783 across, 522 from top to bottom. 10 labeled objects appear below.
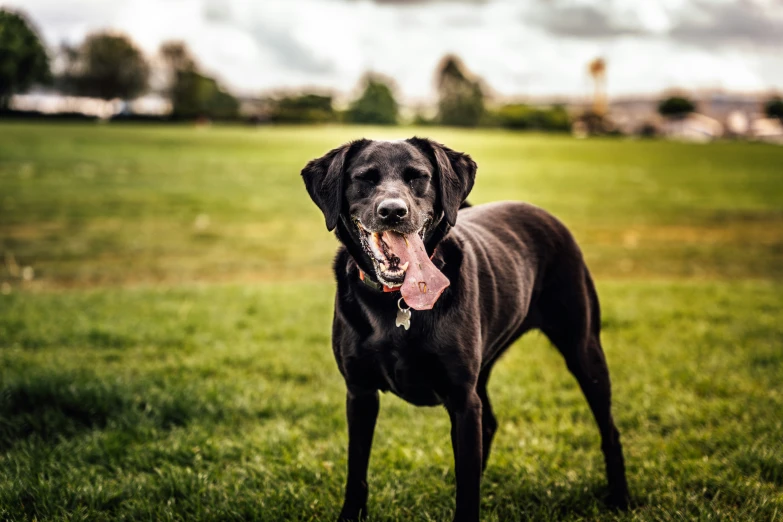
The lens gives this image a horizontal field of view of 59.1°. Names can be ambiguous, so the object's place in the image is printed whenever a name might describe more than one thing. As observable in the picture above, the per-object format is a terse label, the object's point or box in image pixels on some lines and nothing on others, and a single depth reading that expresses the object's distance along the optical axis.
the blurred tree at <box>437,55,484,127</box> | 97.44
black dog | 3.21
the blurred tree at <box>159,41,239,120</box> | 103.31
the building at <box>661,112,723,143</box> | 108.70
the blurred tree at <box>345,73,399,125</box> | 87.75
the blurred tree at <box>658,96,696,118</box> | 124.12
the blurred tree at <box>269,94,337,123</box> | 95.19
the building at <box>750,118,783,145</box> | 99.00
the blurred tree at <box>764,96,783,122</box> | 109.19
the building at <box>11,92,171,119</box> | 61.59
